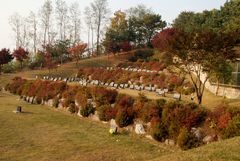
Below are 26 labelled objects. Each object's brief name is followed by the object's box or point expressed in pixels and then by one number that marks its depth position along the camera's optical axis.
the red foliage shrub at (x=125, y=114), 19.73
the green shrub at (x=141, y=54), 55.53
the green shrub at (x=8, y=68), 54.96
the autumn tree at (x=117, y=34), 55.12
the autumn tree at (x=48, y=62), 49.69
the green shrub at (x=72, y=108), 25.60
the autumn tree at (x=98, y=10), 69.16
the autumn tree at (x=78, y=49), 53.28
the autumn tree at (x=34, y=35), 69.50
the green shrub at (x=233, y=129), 14.59
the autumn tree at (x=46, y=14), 67.19
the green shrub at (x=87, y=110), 23.64
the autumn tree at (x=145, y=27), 65.62
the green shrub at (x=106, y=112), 21.25
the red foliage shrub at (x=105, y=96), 22.81
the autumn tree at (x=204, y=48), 21.42
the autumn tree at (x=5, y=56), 49.19
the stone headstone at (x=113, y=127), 18.34
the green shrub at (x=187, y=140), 15.37
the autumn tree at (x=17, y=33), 71.66
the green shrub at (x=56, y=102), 28.50
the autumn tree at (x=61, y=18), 69.31
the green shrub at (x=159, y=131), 16.92
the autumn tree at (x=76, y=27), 72.00
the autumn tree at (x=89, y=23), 70.24
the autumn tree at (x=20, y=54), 53.44
